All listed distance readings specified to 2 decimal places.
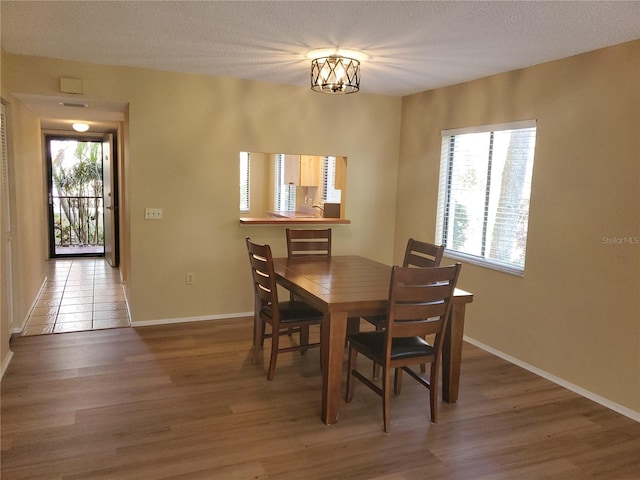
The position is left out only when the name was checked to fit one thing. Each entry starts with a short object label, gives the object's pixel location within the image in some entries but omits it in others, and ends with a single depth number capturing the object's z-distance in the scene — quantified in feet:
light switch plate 14.08
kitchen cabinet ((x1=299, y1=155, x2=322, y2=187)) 21.88
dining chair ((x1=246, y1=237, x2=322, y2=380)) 10.46
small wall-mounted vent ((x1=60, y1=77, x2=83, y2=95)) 12.57
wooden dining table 8.66
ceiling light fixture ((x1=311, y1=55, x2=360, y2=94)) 10.95
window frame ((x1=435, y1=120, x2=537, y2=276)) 12.25
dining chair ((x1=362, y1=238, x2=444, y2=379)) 11.15
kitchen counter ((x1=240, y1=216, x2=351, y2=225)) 15.25
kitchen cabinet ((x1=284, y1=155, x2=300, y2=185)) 22.86
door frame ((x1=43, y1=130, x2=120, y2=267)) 21.83
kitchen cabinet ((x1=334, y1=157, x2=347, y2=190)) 16.66
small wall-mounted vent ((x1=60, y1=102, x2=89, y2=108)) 13.67
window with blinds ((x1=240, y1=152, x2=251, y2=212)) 26.63
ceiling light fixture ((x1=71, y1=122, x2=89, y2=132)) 20.45
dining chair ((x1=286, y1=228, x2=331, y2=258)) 13.29
